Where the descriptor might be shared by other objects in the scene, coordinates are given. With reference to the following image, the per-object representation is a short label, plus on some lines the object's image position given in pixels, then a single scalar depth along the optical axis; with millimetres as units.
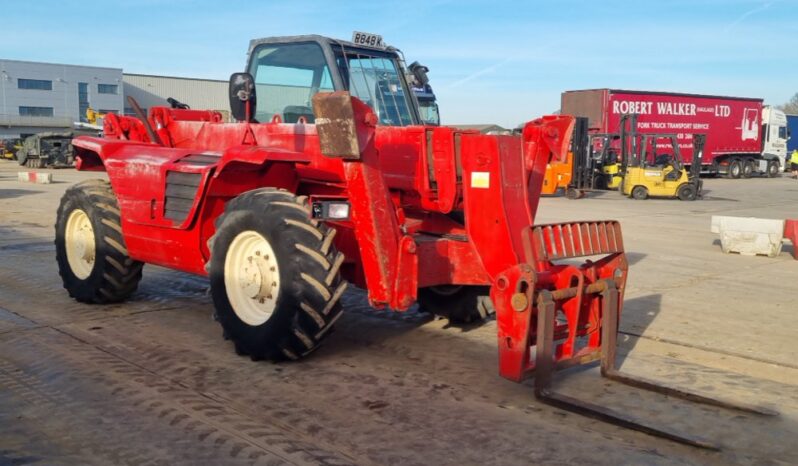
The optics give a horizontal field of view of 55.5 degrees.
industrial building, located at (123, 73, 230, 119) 70250
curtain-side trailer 30562
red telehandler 4750
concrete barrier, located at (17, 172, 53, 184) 26000
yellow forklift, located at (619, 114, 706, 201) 23938
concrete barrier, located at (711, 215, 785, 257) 11438
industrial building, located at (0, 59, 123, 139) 66062
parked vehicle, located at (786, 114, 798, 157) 42594
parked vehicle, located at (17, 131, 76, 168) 38562
